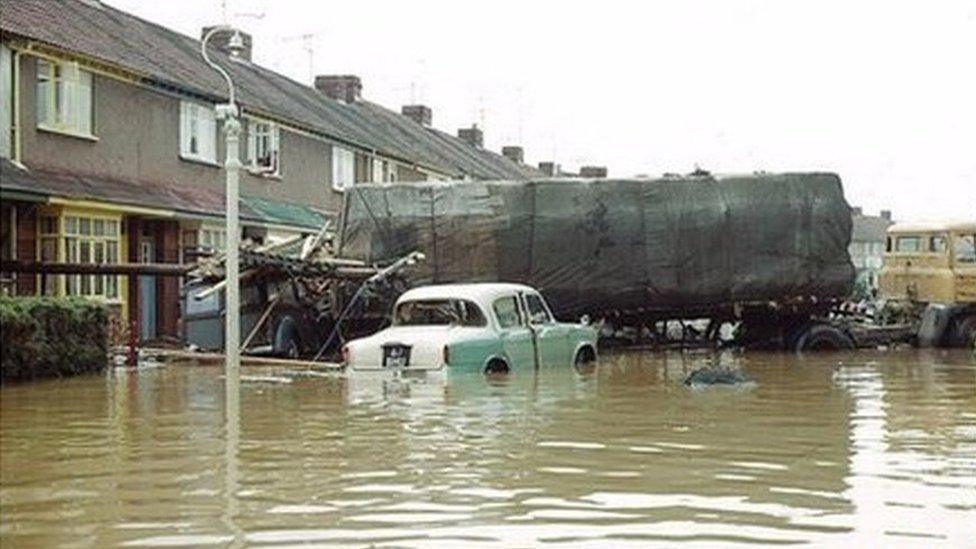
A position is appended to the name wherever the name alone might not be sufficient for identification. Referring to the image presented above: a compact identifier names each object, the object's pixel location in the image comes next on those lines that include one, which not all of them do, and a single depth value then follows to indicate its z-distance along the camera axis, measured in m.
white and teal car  16.81
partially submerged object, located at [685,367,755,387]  17.06
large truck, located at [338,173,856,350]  25.62
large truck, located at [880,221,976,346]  27.95
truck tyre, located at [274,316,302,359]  23.08
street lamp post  17.41
